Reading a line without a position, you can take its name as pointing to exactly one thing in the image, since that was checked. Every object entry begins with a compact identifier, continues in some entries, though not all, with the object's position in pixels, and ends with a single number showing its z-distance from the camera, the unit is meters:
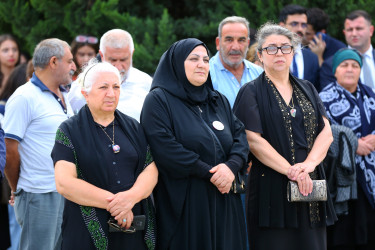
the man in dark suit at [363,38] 11.89
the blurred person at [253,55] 10.75
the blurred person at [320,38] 12.19
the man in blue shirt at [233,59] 9.72
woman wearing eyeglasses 7.92
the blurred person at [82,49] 11.75
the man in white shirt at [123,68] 8.81
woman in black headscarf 7.20
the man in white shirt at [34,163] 8.34
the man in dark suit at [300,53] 11.32
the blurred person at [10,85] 10.51
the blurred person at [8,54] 12.78
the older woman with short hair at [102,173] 6.71
